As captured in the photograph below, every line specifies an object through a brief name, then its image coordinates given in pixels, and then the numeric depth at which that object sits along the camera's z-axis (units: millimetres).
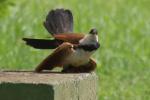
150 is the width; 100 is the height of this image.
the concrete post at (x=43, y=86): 8703
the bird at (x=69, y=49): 9977
